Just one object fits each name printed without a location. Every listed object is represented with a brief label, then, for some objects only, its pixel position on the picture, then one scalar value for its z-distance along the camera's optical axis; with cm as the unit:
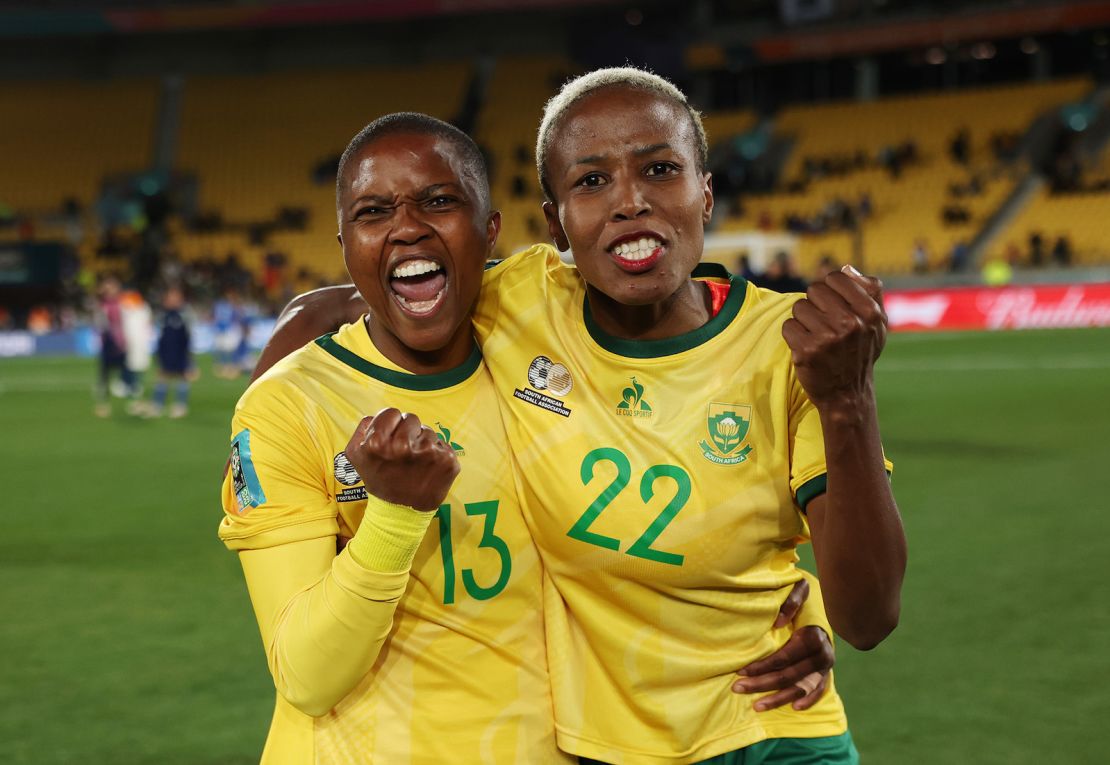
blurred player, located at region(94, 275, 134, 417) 1752
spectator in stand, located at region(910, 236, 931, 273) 3033
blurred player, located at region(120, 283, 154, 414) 1767
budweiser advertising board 2416
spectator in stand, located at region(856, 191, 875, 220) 3341
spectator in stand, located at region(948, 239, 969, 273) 3016
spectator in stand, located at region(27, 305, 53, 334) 3294
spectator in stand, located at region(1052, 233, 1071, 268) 2849
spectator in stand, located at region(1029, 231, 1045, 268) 2906
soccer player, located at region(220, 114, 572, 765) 211
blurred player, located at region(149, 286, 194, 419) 1603
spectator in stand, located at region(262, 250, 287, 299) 3425
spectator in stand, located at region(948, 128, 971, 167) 3481
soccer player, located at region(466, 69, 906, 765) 230
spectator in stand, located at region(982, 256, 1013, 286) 2794
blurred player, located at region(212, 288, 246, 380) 2281
